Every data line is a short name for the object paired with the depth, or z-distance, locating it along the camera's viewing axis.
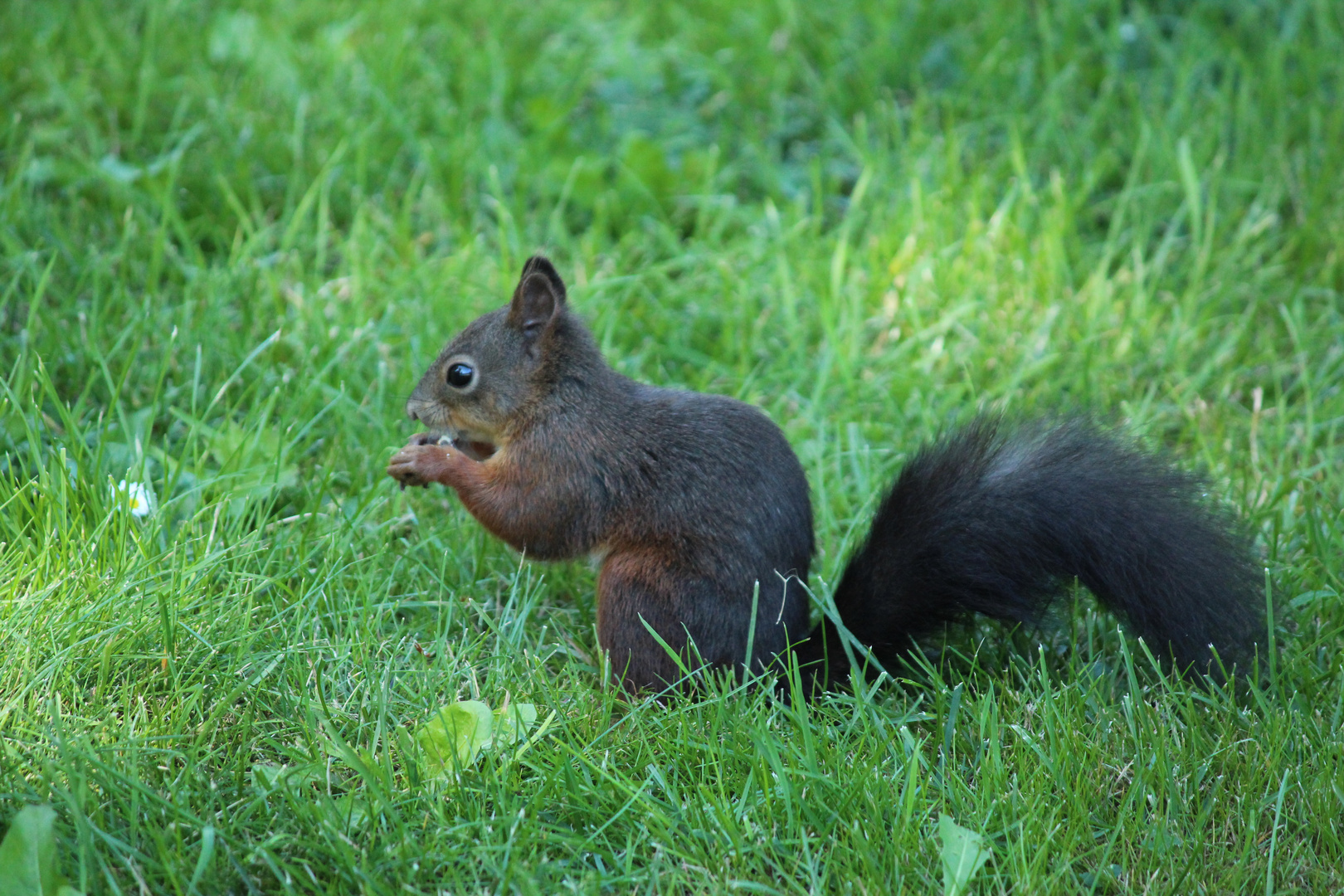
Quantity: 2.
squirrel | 5.18
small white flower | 5.21
